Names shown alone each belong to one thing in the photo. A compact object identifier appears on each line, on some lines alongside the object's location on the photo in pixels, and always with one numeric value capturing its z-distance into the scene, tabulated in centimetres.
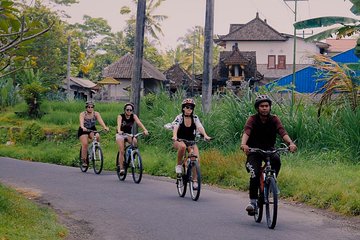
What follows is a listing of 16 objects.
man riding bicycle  1012
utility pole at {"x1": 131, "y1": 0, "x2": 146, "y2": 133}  2169
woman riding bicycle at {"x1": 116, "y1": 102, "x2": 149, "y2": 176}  1633
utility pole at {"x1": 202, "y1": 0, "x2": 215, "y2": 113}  2120
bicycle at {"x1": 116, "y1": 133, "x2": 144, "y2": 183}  1576
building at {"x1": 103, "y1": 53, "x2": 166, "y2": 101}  5819
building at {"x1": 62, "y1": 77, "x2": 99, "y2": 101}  6931
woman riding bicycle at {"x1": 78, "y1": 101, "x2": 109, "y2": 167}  1795
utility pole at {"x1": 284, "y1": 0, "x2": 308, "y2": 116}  1956
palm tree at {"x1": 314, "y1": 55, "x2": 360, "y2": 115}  2039
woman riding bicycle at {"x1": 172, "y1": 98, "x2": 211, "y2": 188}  1320
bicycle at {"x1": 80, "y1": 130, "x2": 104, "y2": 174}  1809
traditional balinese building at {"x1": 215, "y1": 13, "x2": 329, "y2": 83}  6944
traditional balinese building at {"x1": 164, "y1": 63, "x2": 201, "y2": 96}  5296
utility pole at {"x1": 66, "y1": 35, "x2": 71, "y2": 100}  5644
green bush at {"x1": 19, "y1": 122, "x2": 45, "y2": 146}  2825
